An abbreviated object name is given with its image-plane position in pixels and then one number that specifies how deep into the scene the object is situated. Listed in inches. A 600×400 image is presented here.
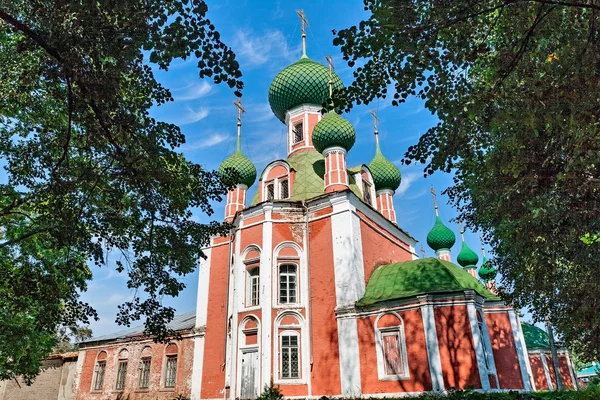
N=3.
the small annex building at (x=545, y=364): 775.7
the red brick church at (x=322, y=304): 495.5
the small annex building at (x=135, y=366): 684.1
